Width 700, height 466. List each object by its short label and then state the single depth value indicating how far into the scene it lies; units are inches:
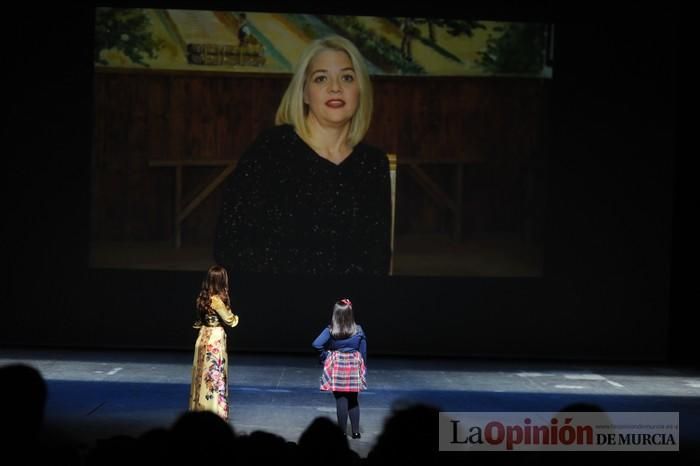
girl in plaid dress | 633.1
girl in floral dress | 664.8
